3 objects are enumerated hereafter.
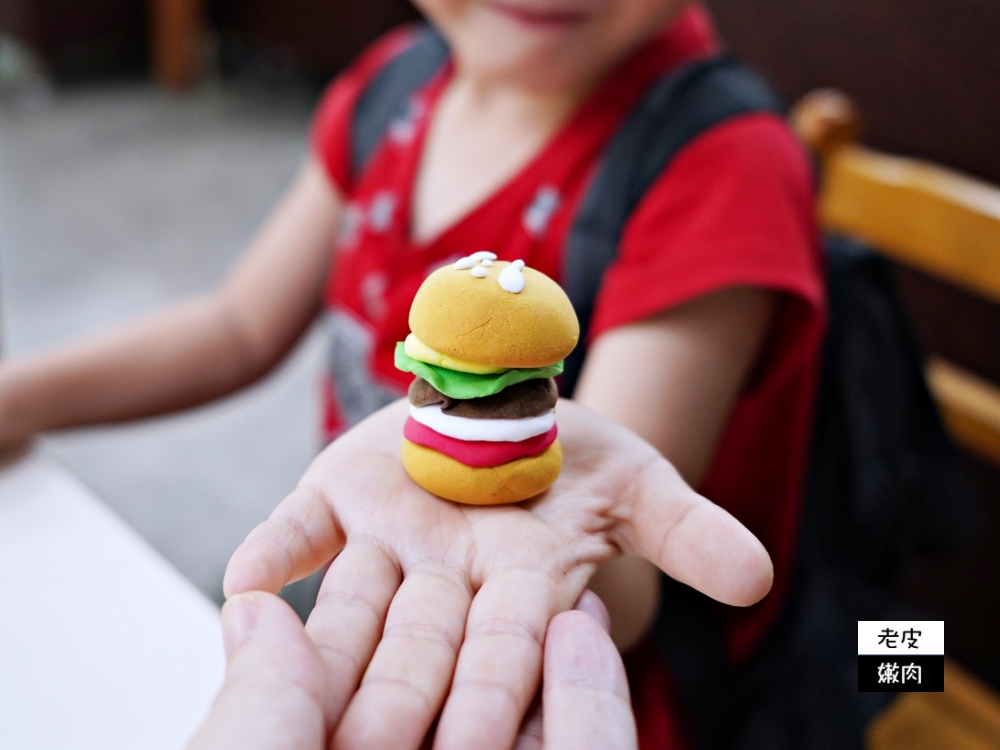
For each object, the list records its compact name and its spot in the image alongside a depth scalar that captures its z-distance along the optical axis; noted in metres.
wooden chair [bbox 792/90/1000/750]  0.60
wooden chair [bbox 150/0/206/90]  2.19
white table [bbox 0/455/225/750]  0.32
